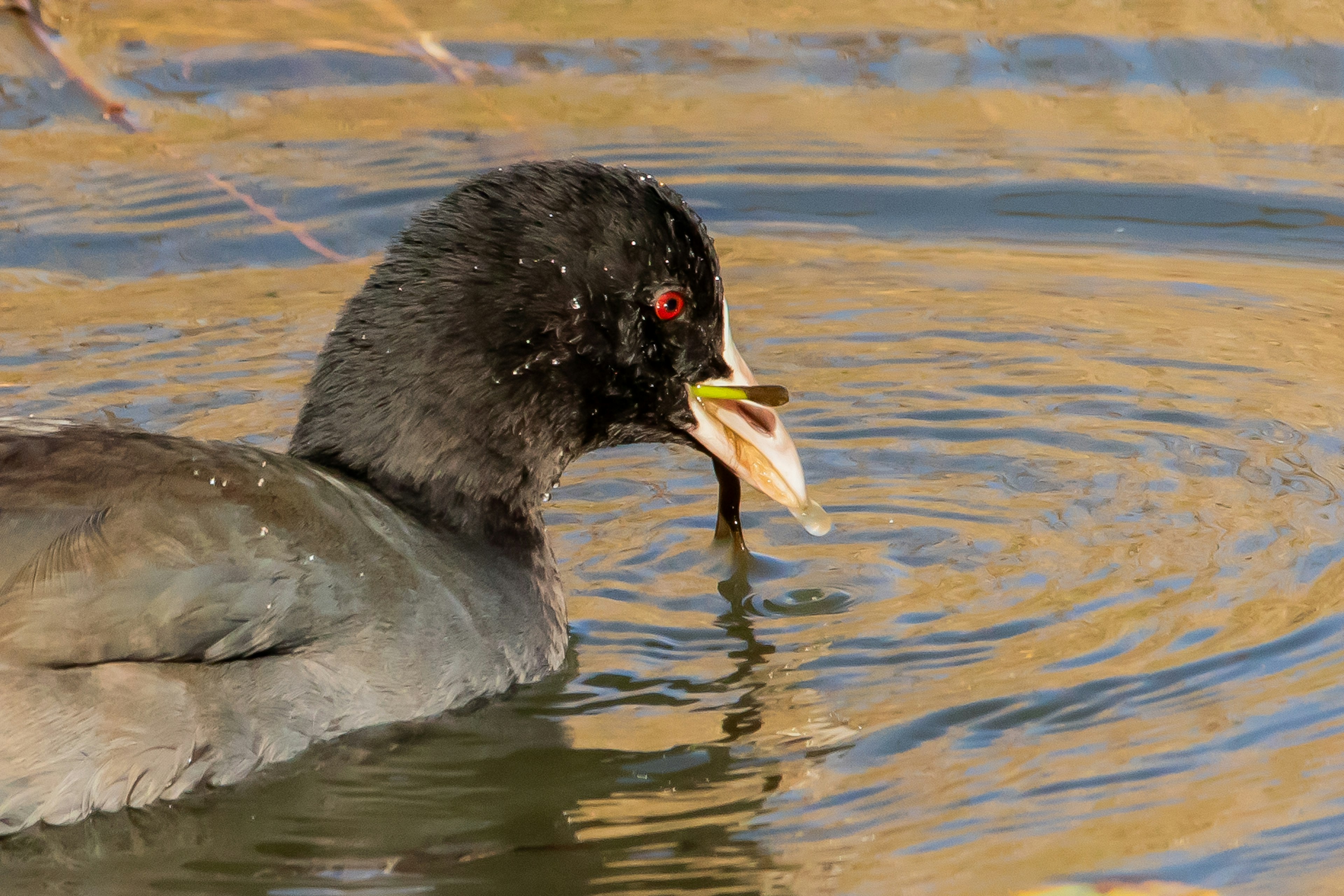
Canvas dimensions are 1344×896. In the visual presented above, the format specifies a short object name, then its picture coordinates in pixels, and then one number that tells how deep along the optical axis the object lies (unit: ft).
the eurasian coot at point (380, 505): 28.60
